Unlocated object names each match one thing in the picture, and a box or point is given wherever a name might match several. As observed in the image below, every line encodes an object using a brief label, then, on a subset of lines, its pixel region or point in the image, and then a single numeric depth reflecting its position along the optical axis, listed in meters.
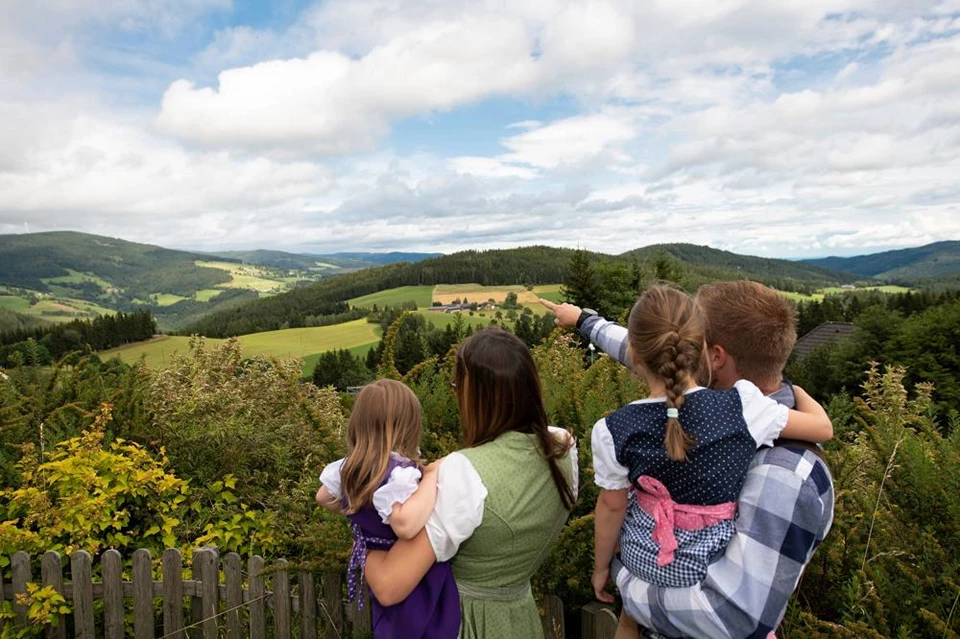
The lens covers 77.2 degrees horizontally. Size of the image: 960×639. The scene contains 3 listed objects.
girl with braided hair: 1.69
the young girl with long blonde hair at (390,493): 1.89
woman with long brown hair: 1.88
